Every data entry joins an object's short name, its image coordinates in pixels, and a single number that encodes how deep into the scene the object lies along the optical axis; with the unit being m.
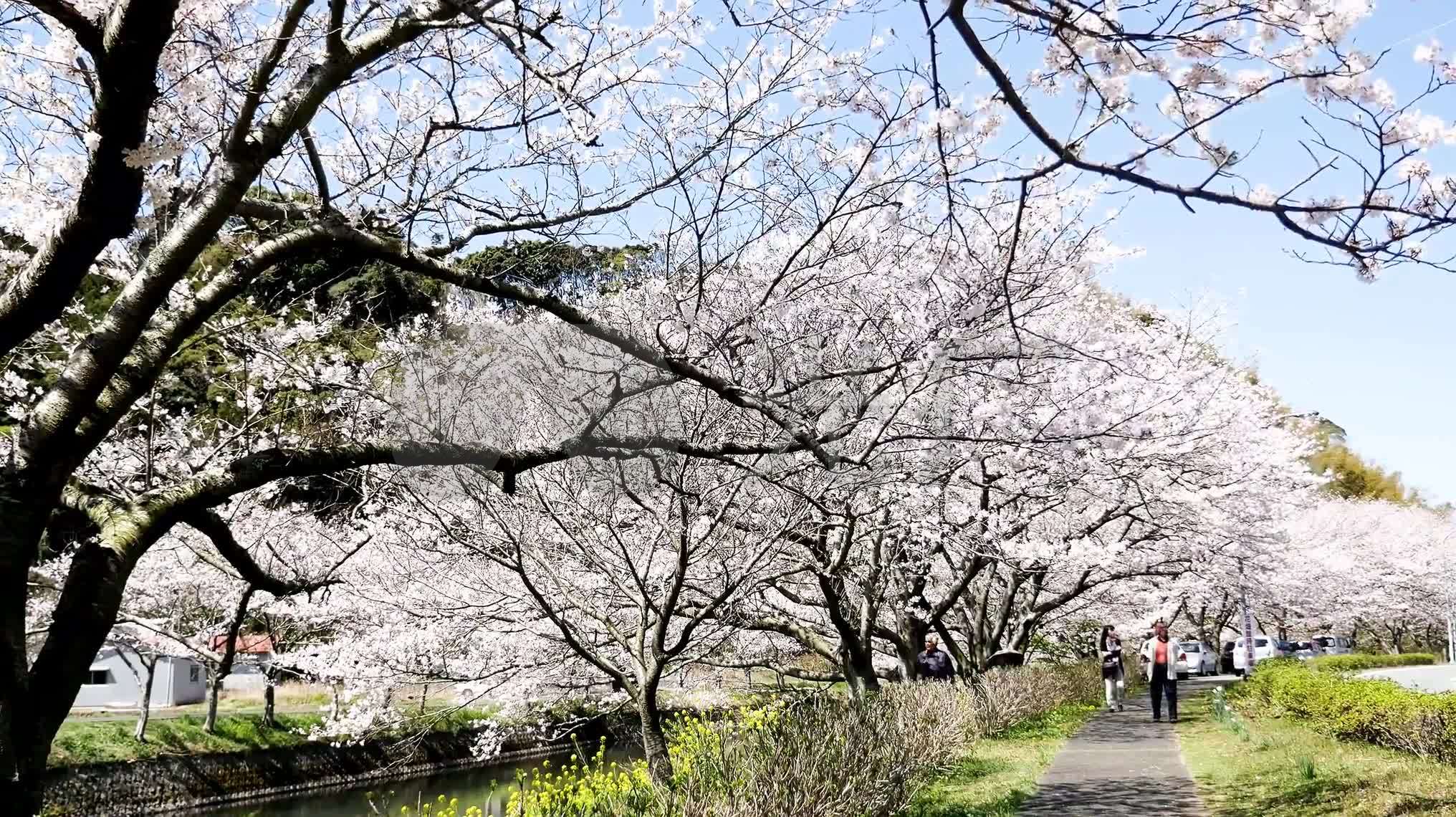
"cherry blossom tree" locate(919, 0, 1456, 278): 3.38
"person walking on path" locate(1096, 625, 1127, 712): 19.14
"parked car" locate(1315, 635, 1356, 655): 42.97
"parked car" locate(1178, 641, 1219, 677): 38.12
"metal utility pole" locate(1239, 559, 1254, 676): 22.52
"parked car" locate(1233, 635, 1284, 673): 38.28
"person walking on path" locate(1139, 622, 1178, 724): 16.28
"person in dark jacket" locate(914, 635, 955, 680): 13.88
